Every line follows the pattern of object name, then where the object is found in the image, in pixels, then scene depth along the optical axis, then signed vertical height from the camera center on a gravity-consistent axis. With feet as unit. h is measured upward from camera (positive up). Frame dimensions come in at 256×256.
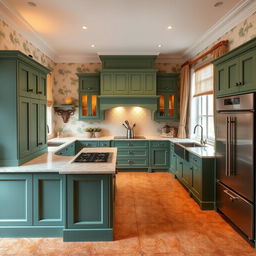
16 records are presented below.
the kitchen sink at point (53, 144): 16.22 -1.43
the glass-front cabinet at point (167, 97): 20.20 +2.25
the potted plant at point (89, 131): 20.24 -0.69
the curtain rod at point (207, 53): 13.08 +4.47
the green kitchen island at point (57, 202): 8.66 -2.91
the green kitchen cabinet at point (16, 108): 9.07 +0.63
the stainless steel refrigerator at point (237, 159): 8.41 -1.42
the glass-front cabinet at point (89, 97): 19.90 +2.22
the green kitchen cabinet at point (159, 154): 18.94 -2.45
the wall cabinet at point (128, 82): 18.98 +3.31
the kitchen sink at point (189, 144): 16.61 -1.47
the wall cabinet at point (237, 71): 8.36 +2.09
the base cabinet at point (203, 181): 11.74 -2.95
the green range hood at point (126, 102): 19.29 +1.74
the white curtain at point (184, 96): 18.61 +2.16
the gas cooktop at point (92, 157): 9.69 -1.49
